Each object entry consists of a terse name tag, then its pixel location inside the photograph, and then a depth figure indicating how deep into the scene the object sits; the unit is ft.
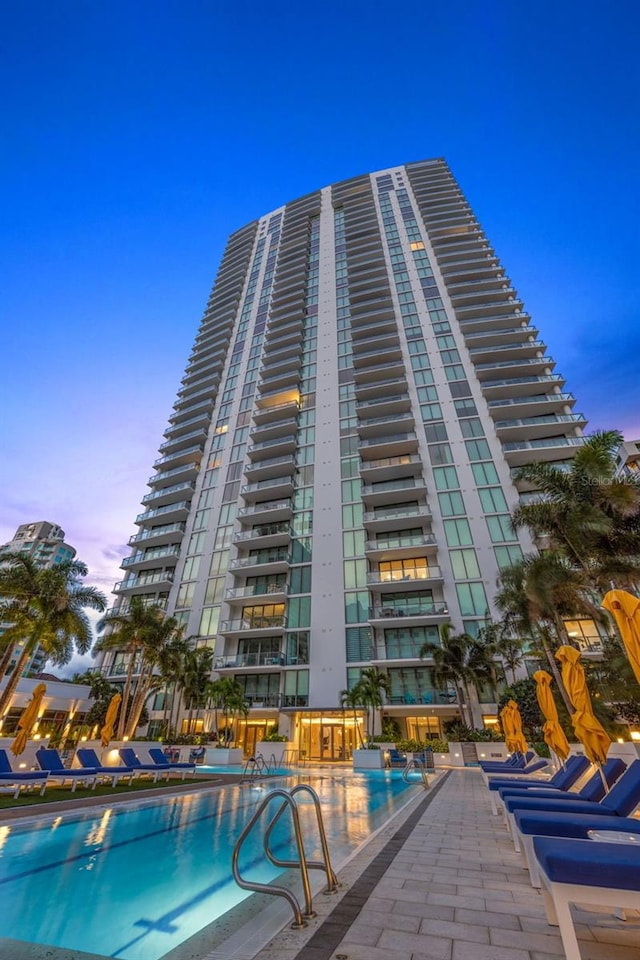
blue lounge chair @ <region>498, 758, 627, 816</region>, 15.66
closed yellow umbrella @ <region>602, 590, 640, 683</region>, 12.92
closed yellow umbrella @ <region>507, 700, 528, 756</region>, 41.56
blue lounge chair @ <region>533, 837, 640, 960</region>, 7.07
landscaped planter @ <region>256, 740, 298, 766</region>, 80.02
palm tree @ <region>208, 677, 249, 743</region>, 84.93
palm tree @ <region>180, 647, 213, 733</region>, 90.94
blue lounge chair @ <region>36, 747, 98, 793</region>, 36.57
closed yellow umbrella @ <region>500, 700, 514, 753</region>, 44.94
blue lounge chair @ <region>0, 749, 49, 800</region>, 31.48
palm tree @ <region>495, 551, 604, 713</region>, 56.95
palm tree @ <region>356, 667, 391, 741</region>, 82.48
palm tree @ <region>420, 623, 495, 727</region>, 80.59
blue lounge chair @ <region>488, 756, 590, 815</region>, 19.96
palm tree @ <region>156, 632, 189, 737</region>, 81.76
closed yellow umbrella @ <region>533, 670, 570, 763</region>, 26.61
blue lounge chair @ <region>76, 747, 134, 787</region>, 40.57
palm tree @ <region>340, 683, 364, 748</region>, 82.89
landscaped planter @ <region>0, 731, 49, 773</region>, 49.41
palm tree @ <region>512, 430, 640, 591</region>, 47.65
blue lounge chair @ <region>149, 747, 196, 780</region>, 49.79
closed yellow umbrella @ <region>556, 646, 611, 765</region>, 18.47
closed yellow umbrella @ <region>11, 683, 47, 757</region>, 43.18
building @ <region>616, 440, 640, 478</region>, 168.45
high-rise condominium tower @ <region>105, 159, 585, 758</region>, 94.94
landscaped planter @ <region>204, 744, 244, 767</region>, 73.36
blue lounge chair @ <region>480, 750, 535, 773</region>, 33.75
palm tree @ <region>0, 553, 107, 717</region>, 58.39
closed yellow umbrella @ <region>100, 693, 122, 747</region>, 58.90
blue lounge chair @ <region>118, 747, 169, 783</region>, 46.75
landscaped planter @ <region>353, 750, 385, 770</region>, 68.49
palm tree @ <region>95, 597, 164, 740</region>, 75.51
